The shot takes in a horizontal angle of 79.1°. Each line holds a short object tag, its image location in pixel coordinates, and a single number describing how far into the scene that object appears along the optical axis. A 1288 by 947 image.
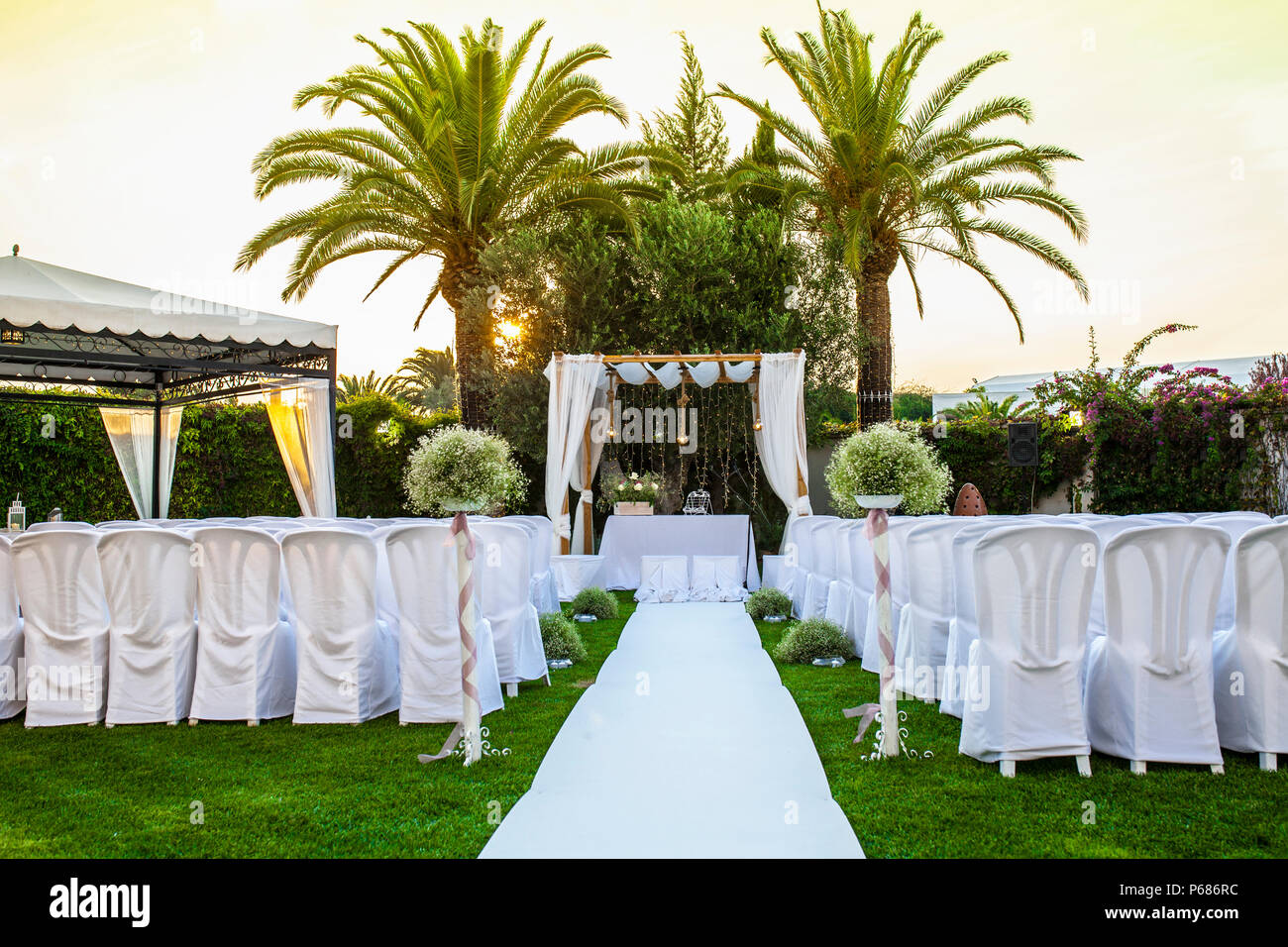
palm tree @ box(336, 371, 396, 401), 29.56
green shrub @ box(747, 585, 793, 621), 7.75
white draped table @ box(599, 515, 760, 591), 9.59
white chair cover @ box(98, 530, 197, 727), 4.15
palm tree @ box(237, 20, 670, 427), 10.82
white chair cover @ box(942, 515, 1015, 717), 3.82
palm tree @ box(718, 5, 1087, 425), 11.44
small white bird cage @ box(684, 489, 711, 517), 10.29
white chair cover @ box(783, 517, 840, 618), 7.05
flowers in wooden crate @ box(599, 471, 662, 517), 10.04
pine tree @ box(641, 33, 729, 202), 15.77
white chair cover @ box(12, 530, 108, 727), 4.19
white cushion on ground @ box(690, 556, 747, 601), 8.73
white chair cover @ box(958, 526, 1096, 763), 3.21
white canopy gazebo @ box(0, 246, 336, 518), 6.94
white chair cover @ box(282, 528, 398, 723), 4.06
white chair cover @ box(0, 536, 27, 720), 4.32
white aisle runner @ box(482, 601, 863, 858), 2.59
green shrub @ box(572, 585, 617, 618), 7.87
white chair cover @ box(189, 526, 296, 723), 4.14
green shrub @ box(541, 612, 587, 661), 5.82
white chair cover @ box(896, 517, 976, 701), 4.44
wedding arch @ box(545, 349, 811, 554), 9.77
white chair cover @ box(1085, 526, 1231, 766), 3.14
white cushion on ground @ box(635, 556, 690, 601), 8.70
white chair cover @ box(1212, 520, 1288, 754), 3.20
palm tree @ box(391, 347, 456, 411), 30.38
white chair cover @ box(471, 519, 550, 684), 4.90
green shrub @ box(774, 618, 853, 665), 5.63
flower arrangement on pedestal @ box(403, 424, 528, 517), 3.77
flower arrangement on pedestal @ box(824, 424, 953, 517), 3.78
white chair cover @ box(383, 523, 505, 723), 4.07
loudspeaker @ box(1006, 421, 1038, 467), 11.01
